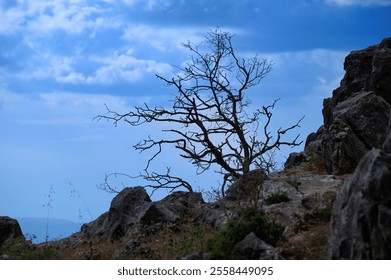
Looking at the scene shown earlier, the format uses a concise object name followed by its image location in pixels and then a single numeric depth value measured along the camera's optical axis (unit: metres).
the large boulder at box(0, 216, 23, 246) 23.86
